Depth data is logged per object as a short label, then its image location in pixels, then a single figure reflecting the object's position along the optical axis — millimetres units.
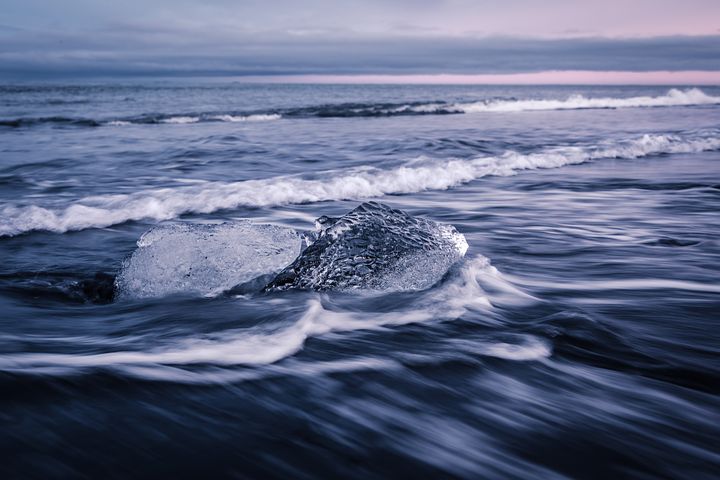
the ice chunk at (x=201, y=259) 3334
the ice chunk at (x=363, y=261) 3318
